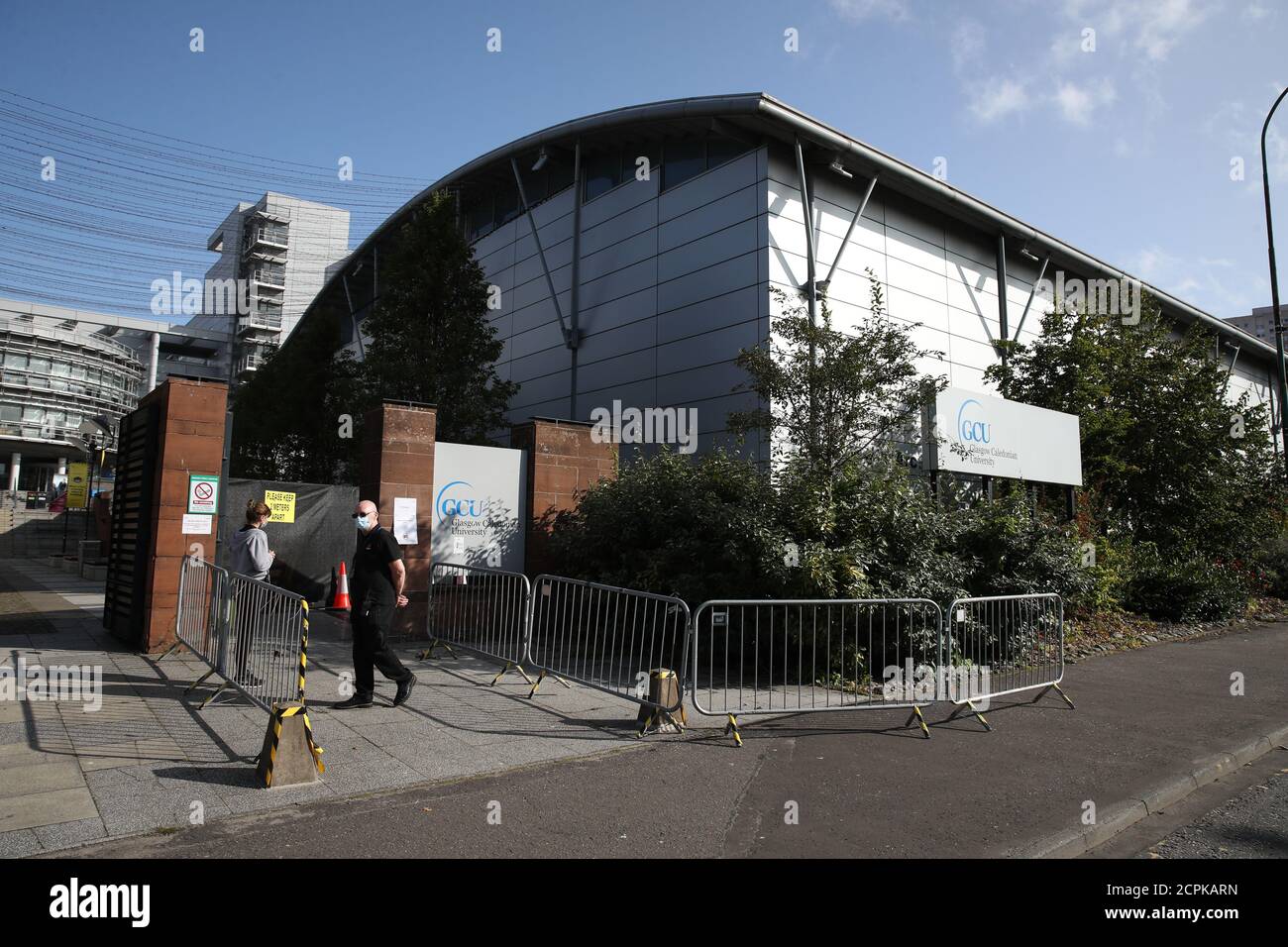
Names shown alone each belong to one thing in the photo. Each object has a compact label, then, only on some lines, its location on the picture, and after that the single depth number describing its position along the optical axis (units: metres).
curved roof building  18.19
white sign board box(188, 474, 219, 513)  9.13
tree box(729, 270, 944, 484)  13.07
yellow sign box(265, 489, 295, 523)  13.05
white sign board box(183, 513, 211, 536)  9.09
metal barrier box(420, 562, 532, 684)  8.66
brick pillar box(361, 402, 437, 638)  10.34
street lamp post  18.53
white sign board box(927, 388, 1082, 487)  12.62
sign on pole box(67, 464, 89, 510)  32.22
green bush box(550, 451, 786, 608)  8.91
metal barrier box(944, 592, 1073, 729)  7.32
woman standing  7.81
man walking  6.73
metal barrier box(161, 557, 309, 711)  6.03
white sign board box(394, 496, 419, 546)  10.30
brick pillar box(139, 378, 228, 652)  8.85
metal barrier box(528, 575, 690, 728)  7.42
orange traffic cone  12.41
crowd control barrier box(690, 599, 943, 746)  7.52
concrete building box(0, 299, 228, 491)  73.56
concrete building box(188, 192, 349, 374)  78.69
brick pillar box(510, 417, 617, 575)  11.91
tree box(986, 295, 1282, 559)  17.30
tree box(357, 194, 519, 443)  18.11
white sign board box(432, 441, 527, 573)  11.08
